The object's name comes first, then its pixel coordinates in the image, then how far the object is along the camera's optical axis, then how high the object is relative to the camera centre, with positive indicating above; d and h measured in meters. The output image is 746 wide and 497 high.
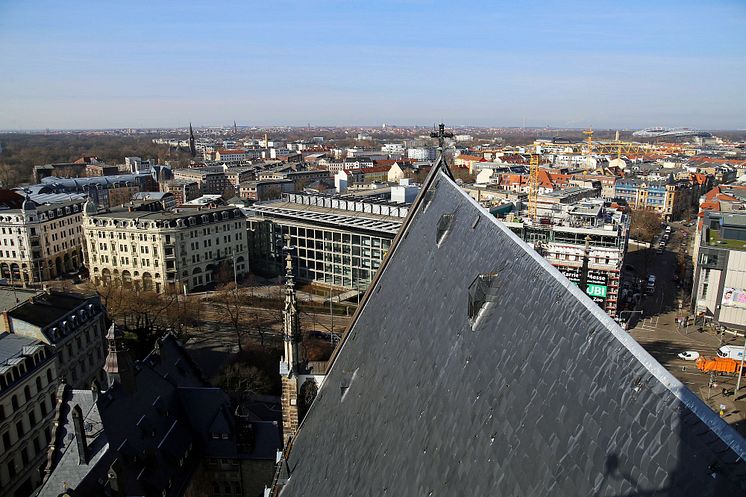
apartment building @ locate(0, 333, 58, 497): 34.88 -18.49
